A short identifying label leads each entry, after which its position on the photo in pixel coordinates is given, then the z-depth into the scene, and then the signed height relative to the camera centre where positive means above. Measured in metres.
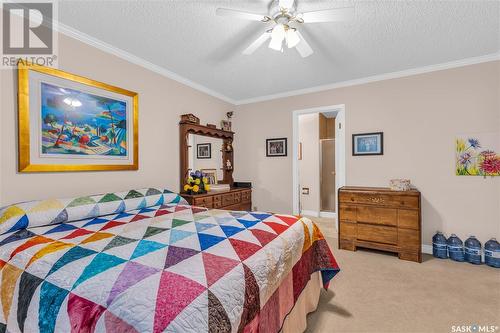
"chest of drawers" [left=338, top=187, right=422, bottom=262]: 2.79 -0.75
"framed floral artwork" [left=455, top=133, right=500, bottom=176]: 2.73 +0.12
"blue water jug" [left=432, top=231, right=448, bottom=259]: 2.85 -1.07
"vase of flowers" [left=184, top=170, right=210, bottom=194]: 3.15 -0.28
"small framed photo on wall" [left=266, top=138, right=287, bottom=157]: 4.16 +0.33
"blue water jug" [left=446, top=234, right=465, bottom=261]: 2.75 -1.06
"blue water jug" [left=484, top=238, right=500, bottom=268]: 2.56 -1.04
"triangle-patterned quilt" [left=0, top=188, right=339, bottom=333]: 0.83 -0.49
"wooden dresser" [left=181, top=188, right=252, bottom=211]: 3.09 -0.54
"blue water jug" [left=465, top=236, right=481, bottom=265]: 2.67 -1.05
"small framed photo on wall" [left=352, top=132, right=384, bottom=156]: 3.35 +0.32
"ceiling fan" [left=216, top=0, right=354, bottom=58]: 1.70 +1.17
